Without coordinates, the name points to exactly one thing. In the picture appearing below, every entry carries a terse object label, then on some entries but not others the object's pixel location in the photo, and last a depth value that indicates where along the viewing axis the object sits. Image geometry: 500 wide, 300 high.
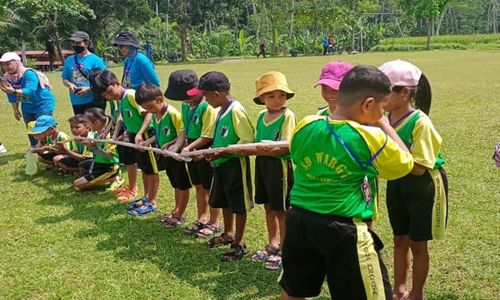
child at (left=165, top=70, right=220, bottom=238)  4.81
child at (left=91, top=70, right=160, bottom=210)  5.99
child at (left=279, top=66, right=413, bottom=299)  2.52
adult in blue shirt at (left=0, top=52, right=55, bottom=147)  8.30
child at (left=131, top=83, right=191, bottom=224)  5.25
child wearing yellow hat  4.00
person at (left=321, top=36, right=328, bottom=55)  46.88
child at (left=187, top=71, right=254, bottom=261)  4.34
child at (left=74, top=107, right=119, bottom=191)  7.04
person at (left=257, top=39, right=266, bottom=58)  45.53
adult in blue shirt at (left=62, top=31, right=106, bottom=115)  7.88
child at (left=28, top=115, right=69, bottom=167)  7.88
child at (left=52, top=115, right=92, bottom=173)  7.24
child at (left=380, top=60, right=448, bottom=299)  3.21
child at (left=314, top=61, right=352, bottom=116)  3.58
